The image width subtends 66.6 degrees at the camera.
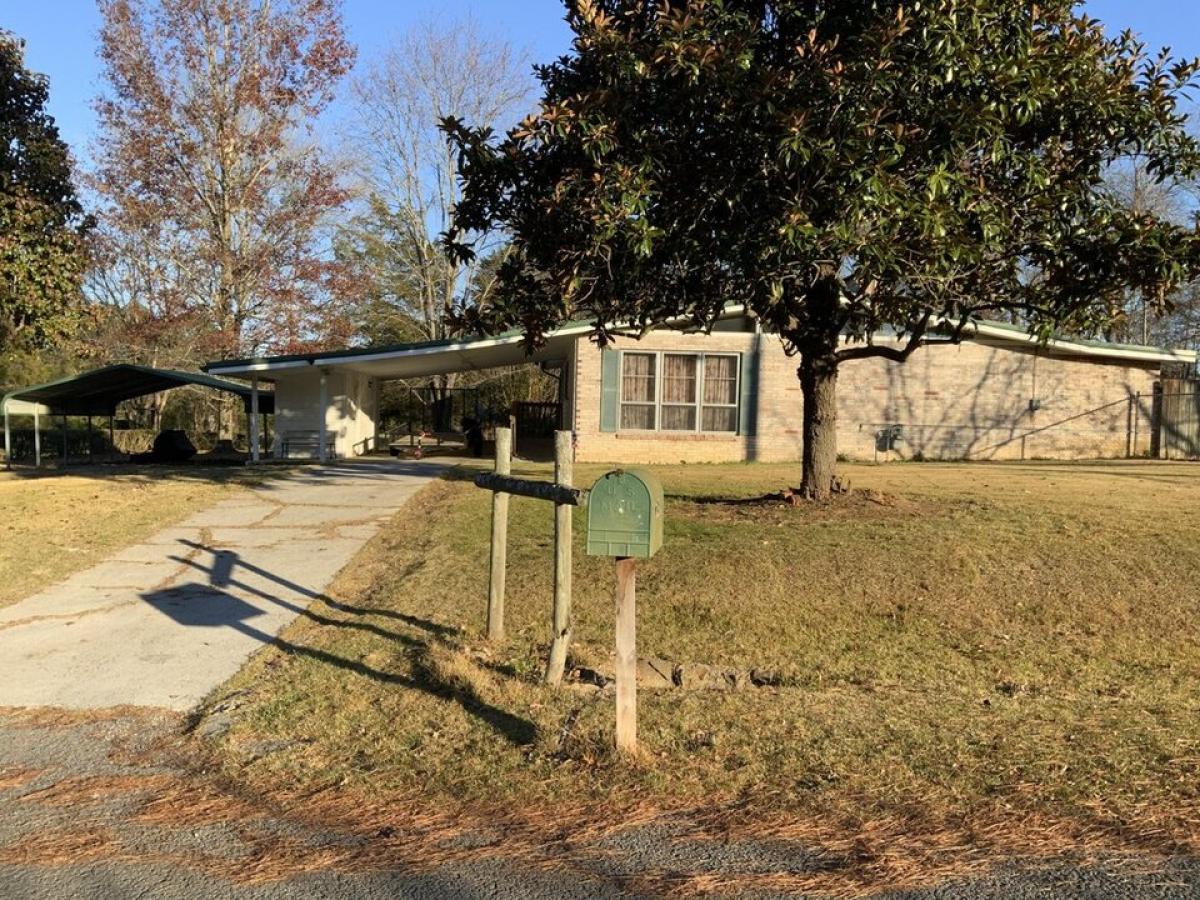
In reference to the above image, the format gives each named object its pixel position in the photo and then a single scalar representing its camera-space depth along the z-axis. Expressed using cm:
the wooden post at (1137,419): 2069
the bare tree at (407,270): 3341
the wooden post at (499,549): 597
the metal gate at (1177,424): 2066
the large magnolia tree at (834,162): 625
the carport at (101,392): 1894
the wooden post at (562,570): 509
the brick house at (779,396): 1916
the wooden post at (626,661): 404
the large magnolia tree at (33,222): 1141
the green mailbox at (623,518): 404
